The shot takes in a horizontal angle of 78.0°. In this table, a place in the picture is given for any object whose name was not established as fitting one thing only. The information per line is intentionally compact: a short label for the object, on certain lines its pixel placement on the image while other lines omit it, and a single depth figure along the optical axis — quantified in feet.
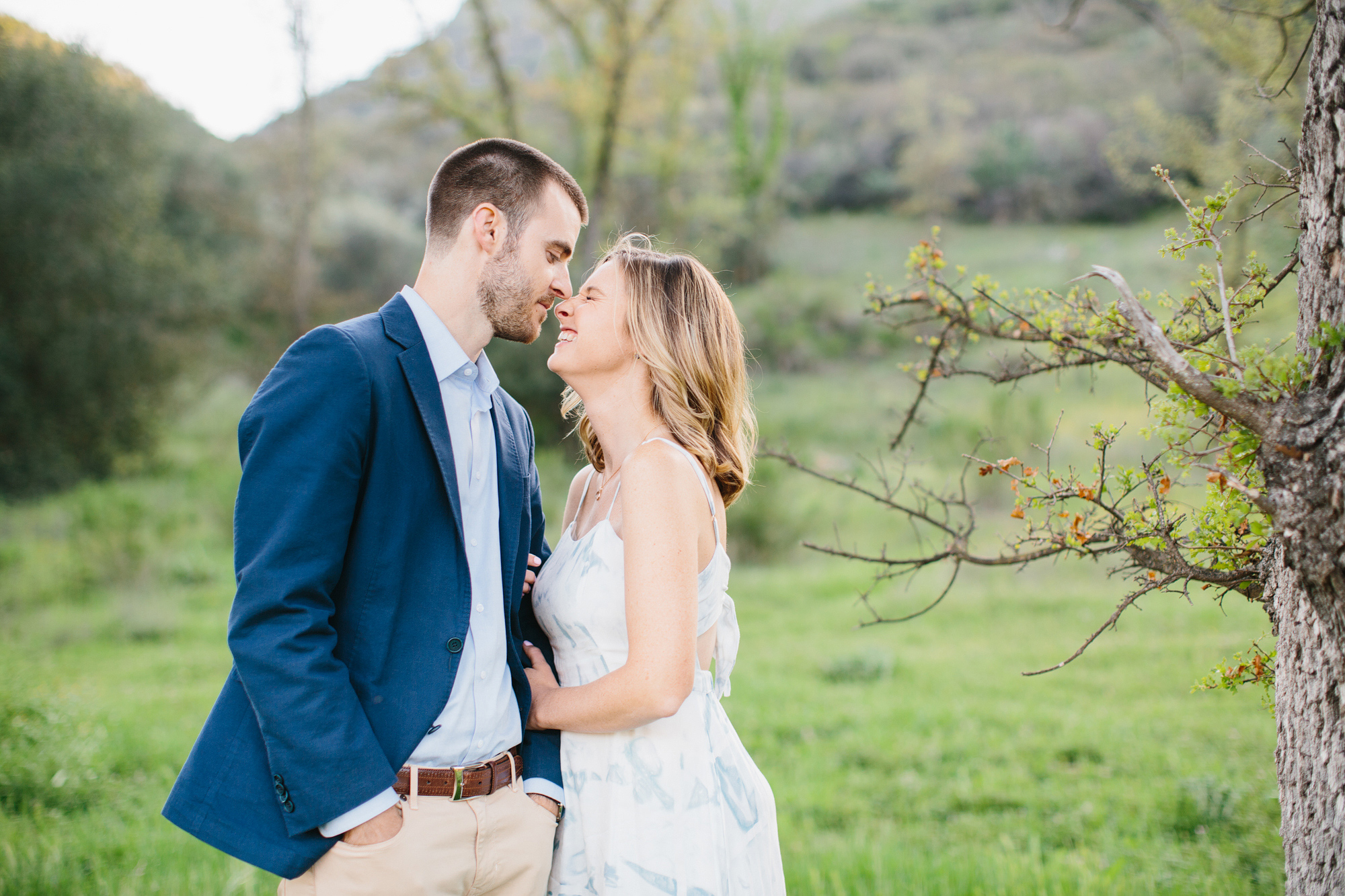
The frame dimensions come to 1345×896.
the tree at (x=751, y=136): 106.52
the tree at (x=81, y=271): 47.19
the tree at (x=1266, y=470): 5.09
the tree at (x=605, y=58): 57.88
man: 5.84
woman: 6.95
